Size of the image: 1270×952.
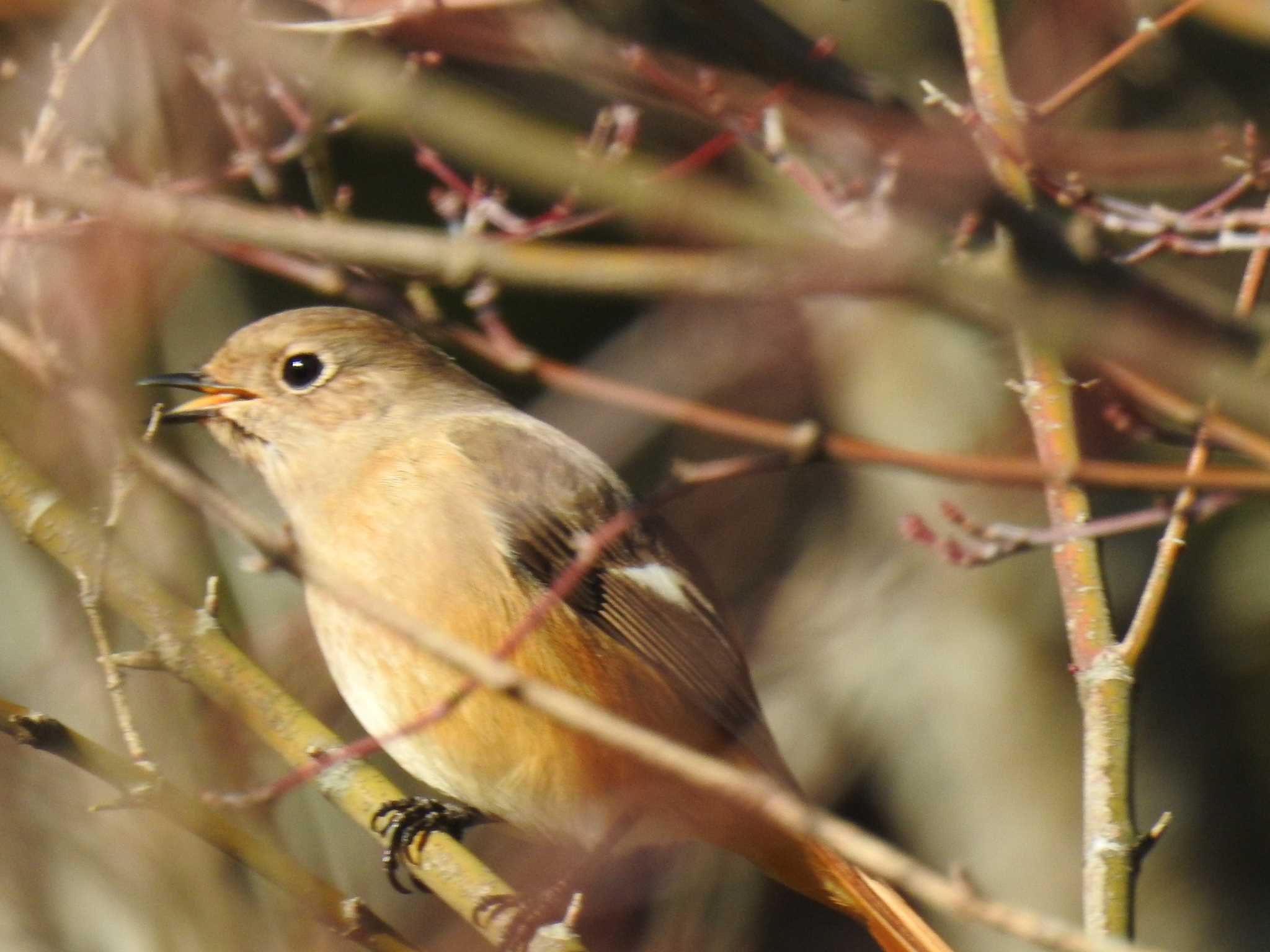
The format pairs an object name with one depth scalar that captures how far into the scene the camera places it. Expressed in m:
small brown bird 7.04
